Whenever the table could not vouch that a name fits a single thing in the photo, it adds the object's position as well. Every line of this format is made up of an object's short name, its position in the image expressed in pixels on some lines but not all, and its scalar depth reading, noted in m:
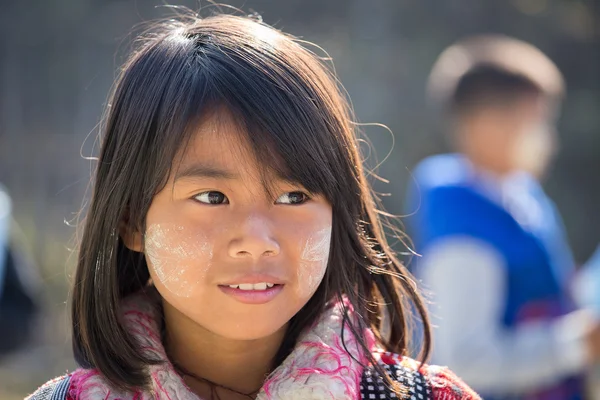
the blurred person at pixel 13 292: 7.25
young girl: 2.79
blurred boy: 5.51
